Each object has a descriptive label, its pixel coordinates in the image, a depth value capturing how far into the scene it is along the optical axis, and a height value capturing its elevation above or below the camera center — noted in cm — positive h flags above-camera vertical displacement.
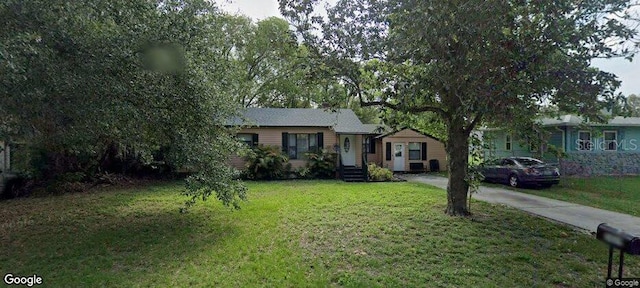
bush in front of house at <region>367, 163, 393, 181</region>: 1575 -140
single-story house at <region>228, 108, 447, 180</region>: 1725 +38
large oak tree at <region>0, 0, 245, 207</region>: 450 +108
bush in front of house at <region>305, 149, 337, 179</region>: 1647 -94
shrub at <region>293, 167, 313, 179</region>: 1625 -132
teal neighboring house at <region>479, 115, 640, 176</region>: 1666 -33
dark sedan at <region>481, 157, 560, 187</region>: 1291 -113
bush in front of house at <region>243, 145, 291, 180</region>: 1548 -85
